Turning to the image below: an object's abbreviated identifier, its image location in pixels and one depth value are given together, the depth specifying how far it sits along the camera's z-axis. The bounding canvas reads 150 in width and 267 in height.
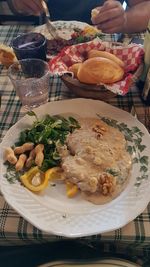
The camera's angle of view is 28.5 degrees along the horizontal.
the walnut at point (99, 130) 0.70
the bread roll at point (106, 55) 0.83
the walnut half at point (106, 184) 0.59
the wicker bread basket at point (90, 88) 0.79
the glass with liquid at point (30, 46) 0.92
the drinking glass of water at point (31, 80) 0.85
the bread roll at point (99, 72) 0.78
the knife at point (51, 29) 1.12
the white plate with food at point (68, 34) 1.03
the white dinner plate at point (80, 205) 0.55
